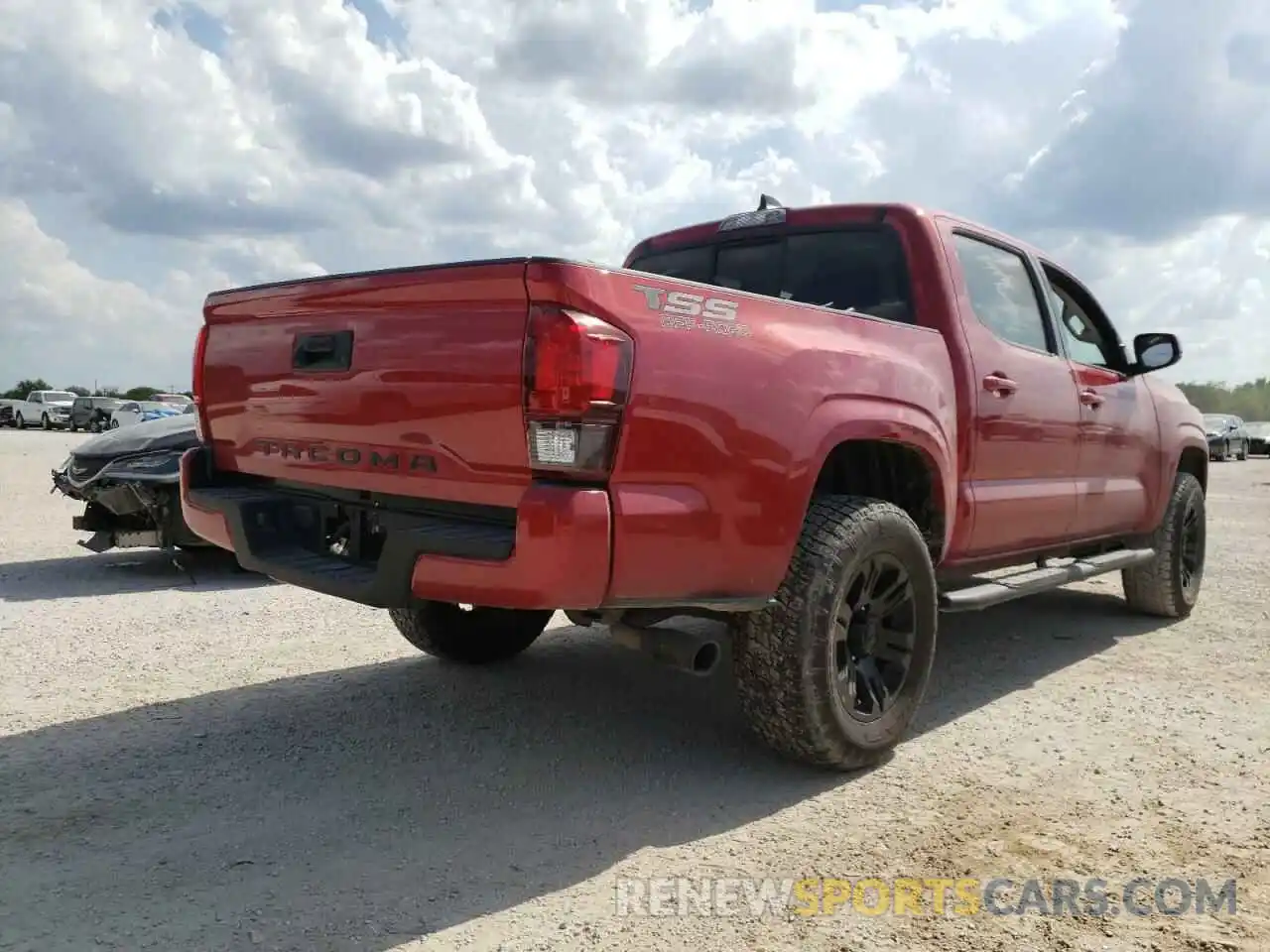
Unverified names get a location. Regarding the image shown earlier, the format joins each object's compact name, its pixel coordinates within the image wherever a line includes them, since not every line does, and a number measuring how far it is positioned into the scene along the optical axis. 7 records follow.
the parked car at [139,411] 31.14
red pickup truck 2.72
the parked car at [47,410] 41.06
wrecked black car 7.03
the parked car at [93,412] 38.56
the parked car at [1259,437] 36.07
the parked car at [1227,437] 31.56
